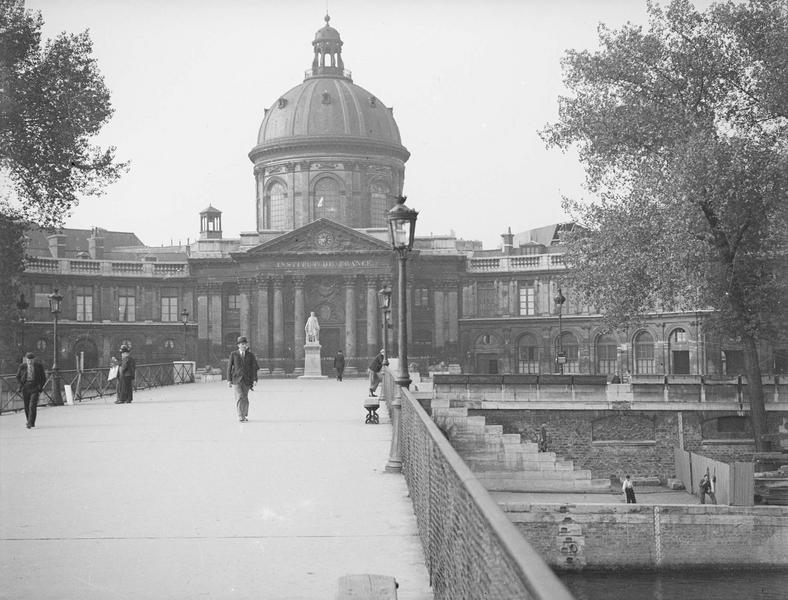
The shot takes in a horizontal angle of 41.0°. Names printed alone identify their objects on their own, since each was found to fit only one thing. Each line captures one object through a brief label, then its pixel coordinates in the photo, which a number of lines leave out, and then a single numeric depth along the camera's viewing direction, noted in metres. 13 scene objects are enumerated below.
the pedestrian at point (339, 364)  56.25
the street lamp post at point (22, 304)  42.39
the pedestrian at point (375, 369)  33.65
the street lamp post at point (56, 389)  31.94
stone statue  59.06
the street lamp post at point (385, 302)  45.50
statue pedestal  61.16
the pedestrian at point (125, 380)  32.50
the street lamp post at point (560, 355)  46.25
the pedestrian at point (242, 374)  23.73
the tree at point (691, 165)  29.30
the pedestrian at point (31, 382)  22.83
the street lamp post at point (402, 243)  17.77
